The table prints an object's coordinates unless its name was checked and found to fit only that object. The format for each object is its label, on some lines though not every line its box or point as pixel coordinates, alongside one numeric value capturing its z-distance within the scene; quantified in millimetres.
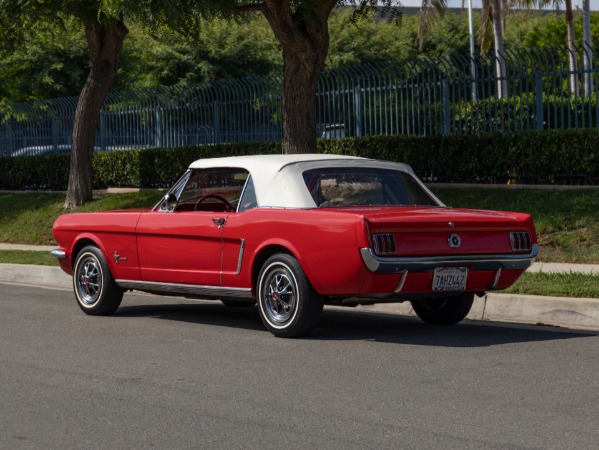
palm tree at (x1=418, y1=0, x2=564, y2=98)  43625
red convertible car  9531
